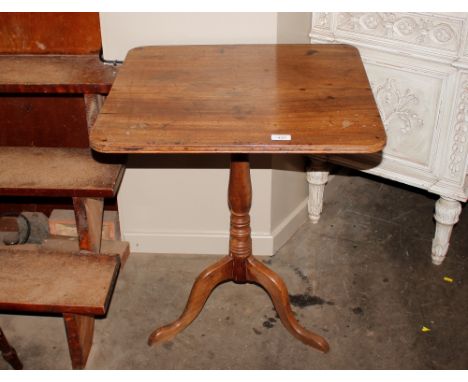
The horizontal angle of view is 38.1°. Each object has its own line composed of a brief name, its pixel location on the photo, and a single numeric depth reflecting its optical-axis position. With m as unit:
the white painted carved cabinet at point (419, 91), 2.60
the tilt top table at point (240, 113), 2.00
